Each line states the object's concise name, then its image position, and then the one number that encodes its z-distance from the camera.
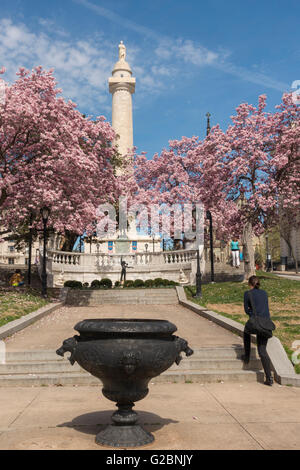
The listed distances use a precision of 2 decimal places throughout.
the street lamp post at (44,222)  23.41
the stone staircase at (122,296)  25.53
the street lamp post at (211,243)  28.23
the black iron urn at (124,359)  5.33
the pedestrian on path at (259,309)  9.27
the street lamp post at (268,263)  61.75
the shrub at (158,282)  30.58
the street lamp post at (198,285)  25.01
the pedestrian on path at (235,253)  32.91
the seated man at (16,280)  27.95
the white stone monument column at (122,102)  49.72
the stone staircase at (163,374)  9.52
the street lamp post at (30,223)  26.21
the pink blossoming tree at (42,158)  21.59
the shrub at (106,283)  32.06
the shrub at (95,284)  31.84
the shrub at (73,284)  29.17
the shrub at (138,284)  31.08
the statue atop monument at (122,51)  55.84
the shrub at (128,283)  31.06
